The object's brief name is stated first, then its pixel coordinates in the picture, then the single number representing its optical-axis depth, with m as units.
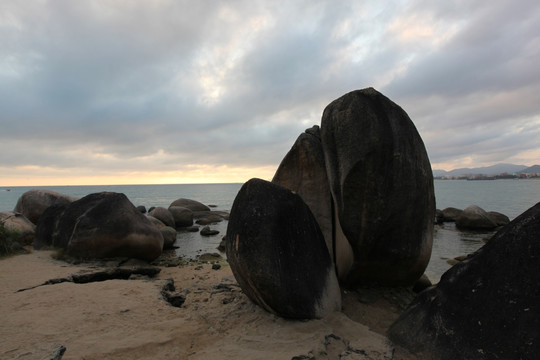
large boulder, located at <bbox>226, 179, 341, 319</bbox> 3.86
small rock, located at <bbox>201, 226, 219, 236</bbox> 18.16
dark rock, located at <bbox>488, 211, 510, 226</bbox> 19.80
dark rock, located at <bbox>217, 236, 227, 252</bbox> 13.45
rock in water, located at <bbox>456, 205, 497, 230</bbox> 18.70
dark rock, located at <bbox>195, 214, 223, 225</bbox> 24.16
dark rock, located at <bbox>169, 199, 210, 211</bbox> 29.42
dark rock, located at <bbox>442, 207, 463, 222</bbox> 22.52
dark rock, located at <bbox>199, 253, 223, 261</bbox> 11.47
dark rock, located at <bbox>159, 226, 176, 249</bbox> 13.65
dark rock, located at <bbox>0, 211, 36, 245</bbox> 10.05
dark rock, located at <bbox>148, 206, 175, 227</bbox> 19.31
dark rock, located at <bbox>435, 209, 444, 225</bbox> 21.98
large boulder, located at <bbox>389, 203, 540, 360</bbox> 2.74
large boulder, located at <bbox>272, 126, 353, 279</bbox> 5.13
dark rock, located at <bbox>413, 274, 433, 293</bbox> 5.98
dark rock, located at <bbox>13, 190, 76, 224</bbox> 14.44
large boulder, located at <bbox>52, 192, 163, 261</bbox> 8.17
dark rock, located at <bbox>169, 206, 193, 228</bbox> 21.89
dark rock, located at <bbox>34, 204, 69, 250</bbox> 9.11
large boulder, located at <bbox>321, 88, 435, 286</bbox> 4.37
